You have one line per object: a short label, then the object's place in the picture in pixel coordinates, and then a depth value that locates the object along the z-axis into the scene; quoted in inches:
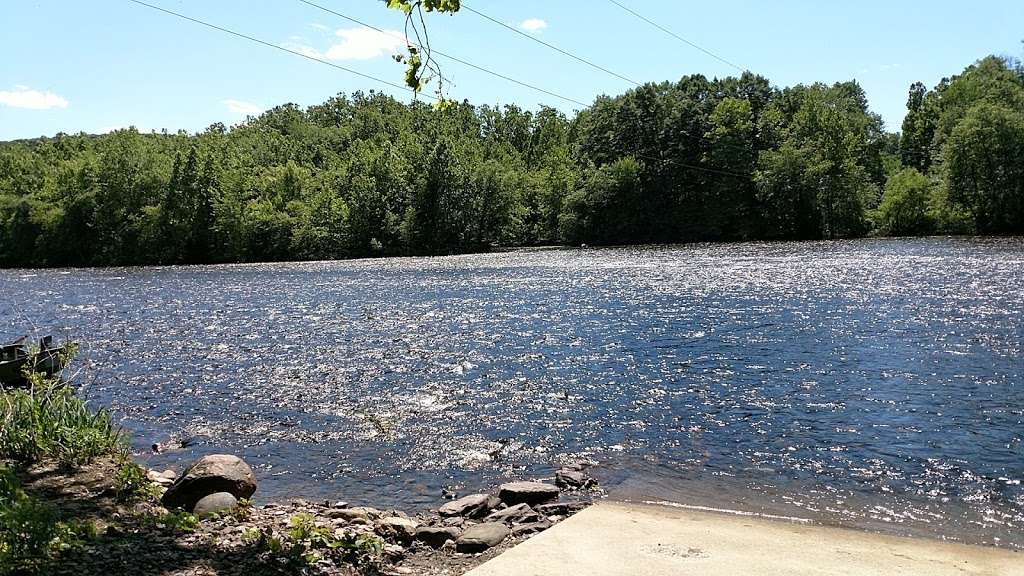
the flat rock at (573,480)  514.9
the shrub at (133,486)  412.8
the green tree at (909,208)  3422.7
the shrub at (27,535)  265.7
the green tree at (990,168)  3097.9
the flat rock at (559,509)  446.3
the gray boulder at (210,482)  417.4
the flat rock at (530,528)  398.0
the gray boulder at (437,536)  387.9
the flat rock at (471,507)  445.1
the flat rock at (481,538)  372.8
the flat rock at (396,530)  394.3
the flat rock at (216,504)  392.8
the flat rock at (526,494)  463.2
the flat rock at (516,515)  425.6
